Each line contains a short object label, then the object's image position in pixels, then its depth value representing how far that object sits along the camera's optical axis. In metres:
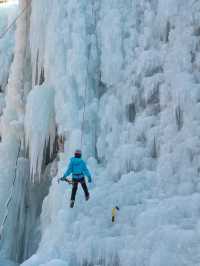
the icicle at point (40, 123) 9.48
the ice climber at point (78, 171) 7.00
